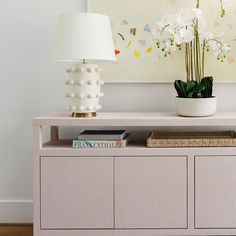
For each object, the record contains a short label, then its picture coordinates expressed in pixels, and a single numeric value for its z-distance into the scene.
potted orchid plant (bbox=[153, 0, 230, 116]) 2.04
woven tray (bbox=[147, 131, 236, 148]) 1.98
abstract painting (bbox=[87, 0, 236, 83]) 2.28
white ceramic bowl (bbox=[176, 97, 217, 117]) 2.02
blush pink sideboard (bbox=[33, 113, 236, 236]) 1.97
